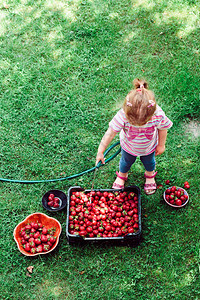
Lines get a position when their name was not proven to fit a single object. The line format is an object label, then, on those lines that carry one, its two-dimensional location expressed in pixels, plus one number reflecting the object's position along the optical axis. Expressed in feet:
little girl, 8.59
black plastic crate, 10.54
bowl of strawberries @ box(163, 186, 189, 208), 11.75
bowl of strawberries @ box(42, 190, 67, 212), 11.86
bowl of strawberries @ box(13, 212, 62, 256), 10.81
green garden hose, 12.54
